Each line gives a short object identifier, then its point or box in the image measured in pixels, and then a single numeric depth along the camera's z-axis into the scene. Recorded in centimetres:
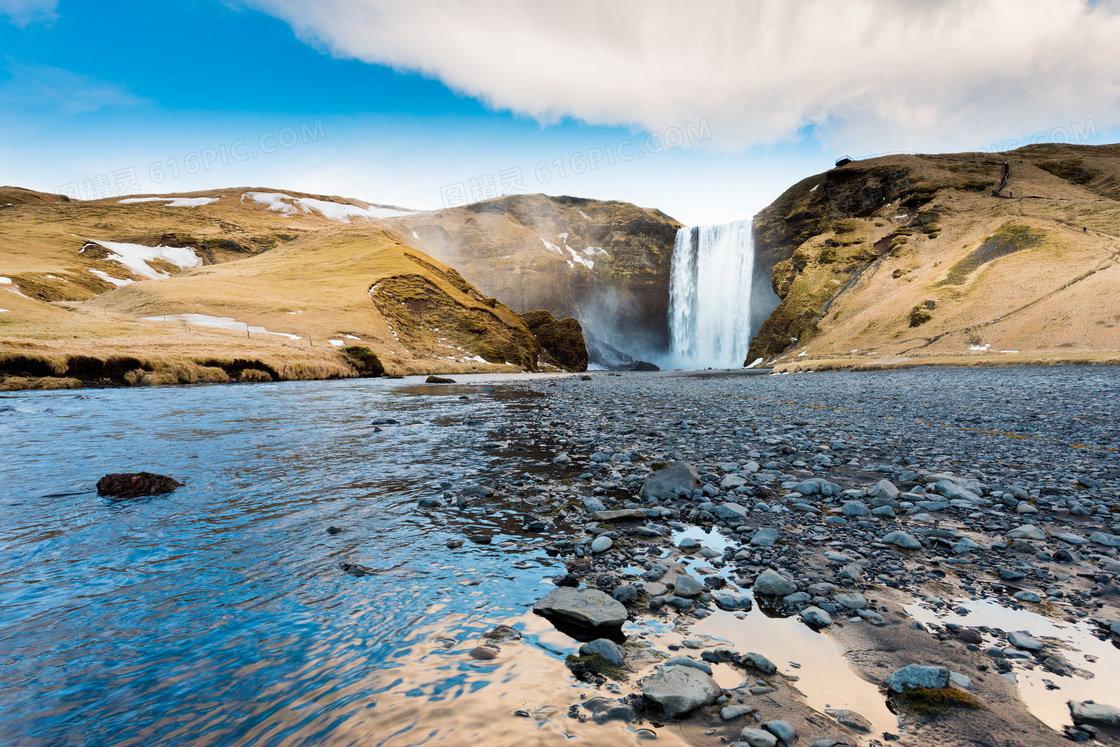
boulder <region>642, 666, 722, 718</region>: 282
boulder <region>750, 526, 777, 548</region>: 532
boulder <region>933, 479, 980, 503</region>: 646
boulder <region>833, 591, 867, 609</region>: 402
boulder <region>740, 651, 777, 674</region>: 326
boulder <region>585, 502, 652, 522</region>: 633
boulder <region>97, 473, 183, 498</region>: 745
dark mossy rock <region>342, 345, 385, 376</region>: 4612
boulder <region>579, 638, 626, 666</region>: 342
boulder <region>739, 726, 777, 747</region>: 254
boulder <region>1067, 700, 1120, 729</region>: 257
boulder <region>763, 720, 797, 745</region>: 259
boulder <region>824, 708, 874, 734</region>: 271
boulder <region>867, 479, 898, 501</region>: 659
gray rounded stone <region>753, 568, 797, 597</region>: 429
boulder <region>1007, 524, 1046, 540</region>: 524
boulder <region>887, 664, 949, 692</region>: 296
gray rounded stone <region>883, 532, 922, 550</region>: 511
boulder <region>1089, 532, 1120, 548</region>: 495
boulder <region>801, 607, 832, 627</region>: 383
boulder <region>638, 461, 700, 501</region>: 717
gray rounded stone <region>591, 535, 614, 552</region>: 535
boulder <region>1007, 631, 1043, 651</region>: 333
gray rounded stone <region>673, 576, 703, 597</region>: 433
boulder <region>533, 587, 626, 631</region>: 381
